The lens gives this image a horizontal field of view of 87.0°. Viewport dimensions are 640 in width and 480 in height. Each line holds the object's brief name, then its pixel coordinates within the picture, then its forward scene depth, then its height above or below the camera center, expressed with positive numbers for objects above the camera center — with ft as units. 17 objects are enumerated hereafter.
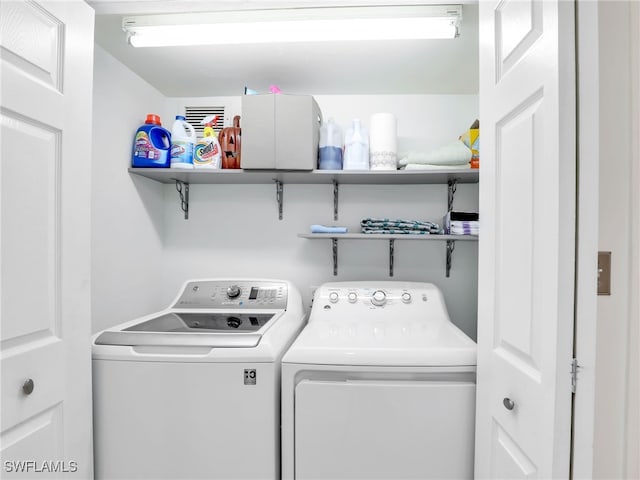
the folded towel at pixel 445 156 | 6.20 +1.55
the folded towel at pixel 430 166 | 6.30 +1.37
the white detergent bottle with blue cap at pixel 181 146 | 6.53 +1.80
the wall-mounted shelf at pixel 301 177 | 6.32 +1.24
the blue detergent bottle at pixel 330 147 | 6.50 +1.77
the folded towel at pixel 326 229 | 6.75 +0.19
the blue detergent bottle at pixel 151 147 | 6.50 +1.76
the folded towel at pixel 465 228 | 6.40 +0.21
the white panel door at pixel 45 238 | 3.22 -0.01
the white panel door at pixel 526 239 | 2.55 +0.01
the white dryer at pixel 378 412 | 4.21 -2.17
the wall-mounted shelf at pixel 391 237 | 6.32 +0.03
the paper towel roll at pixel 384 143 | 6.40 +1.82
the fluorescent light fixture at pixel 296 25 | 4.88 +3.19
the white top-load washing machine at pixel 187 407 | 4.27 -2.17
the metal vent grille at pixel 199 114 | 7.73 +2.85
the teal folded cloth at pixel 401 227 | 6.69 +0.24
